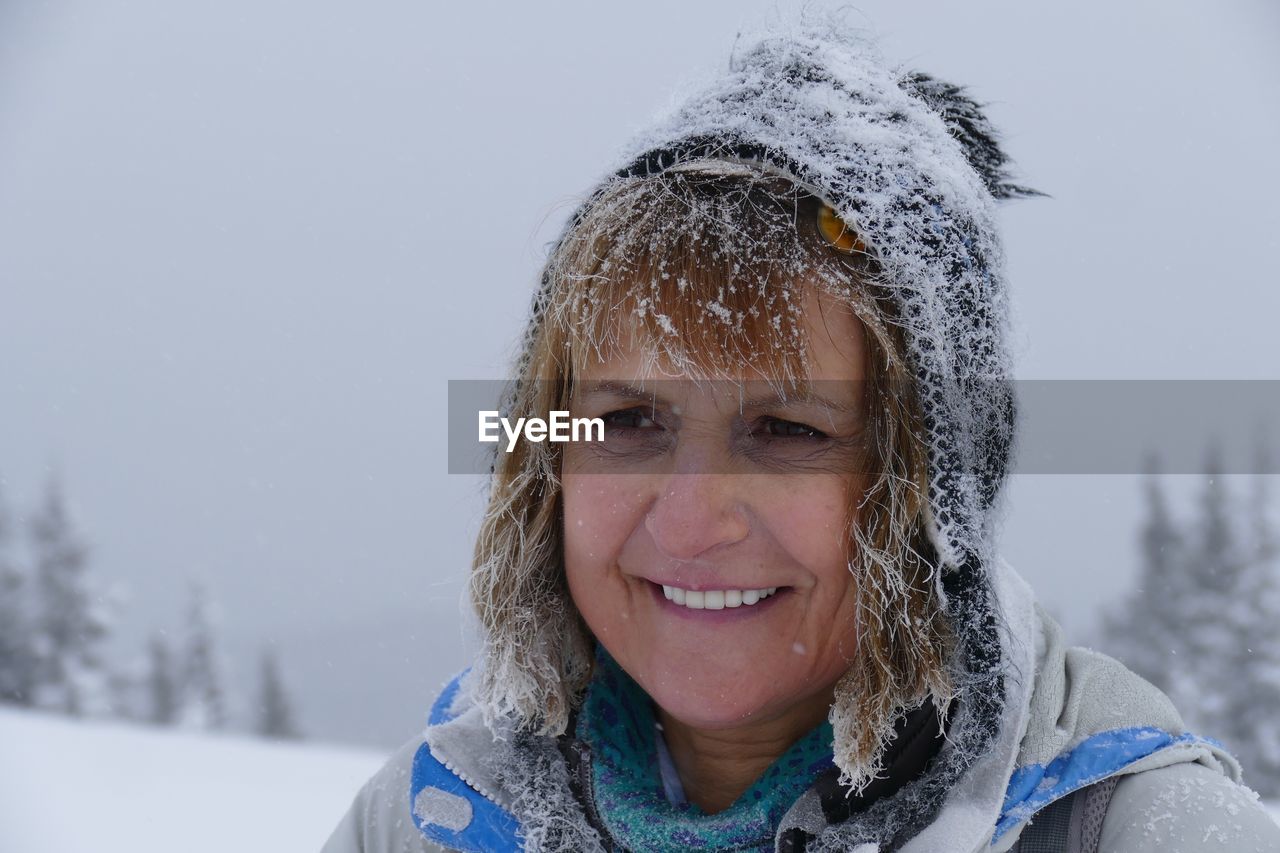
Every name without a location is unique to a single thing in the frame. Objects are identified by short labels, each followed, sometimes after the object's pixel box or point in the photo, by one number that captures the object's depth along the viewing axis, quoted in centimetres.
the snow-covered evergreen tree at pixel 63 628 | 2139
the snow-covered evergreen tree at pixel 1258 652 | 1717
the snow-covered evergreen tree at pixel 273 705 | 2273
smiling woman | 153
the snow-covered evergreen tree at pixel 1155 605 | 1873
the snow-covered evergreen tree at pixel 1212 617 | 1748
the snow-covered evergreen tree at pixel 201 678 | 2341
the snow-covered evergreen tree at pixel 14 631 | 2106
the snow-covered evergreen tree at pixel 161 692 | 2341
